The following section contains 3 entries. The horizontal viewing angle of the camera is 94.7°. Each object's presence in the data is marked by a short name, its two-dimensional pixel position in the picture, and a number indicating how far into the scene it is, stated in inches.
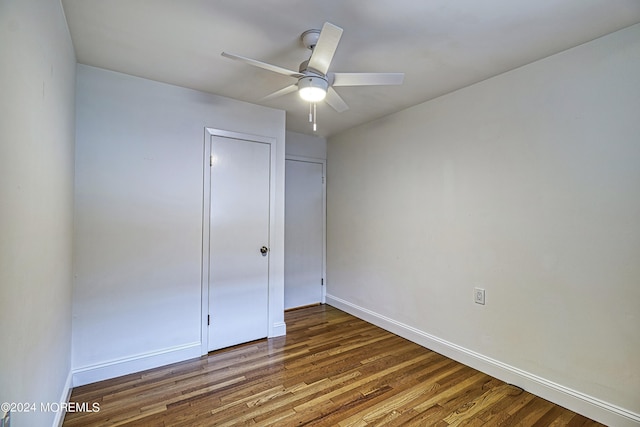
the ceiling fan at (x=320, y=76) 63.9
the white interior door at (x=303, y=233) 161.8
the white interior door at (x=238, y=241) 111.6
